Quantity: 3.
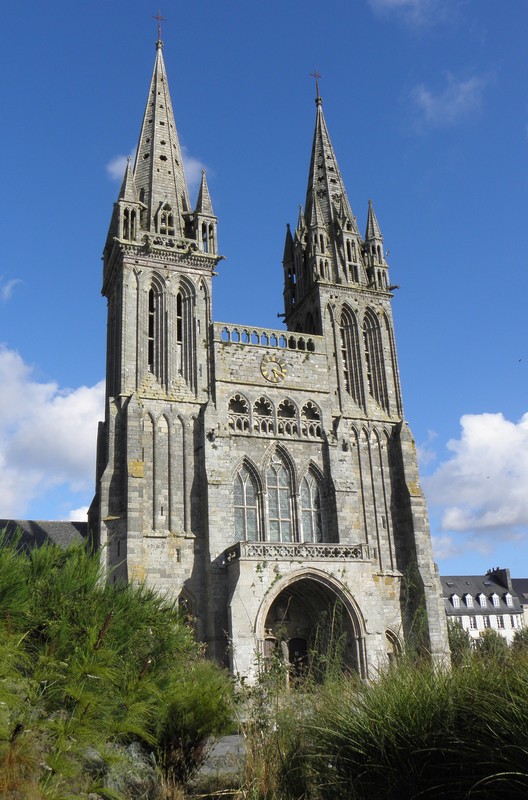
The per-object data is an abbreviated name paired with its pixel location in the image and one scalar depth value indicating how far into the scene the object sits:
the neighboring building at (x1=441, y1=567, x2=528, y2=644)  60.69
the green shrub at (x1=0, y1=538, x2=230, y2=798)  7.11
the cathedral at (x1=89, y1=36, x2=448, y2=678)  27.61
